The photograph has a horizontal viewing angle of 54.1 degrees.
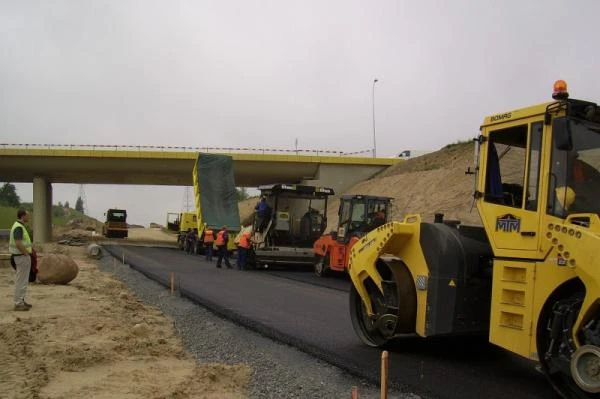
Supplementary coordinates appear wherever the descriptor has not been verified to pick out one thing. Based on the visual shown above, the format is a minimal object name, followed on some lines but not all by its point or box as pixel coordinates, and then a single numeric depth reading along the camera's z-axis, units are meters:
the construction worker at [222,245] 20.80
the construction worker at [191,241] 31.42
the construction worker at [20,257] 9.66
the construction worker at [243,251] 20.20
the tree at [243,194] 96.80
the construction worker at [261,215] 20.72
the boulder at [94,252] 25.02
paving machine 20.34
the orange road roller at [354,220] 16.70
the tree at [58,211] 104.82
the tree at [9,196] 110.65
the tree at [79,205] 149.45
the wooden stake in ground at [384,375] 4.54
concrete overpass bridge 38.19
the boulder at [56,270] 13.40
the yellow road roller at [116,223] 54.41
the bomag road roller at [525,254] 4.57
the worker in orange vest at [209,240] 24.00
